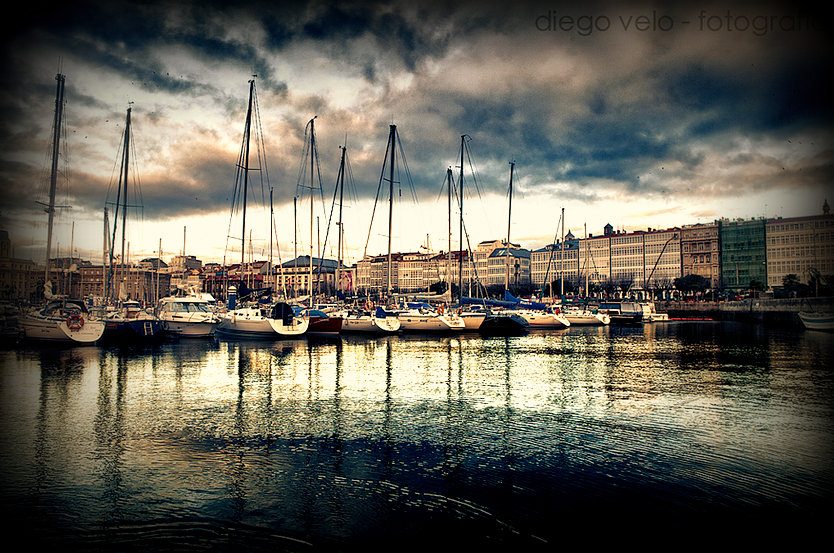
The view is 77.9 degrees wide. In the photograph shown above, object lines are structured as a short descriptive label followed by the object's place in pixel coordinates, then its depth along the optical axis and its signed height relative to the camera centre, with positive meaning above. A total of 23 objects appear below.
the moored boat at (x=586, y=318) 57.39 -2.10
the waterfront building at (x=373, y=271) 185.01 +9.91
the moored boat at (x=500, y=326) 42.88 -2.27
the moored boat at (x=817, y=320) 42.16 -1.67
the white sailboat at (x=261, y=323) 34.50 -1.73
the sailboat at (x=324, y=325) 38.16 -2.01
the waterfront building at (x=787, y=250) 86.88 +9.66
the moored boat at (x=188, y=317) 35.09 -1.39
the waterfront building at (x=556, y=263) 151.12 +11.01
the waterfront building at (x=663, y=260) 130.25 +10.27
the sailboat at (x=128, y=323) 33.69 -1.71
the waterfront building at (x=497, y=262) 160.00 +11.60
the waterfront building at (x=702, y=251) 123.44 +11.79
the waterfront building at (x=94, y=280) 169.00 +5.55
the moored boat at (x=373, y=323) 40.53 -1.97
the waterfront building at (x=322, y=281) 177.50 +7.53
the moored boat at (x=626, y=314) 61.59 -1.80
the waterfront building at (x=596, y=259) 142.00 +11.25
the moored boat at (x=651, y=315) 70.44 -2.20
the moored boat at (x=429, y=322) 42.31 -1.95
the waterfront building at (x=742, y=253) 112.81 +10.69
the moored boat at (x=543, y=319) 50.16 -1.96
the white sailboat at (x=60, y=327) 28.98 -1.74
